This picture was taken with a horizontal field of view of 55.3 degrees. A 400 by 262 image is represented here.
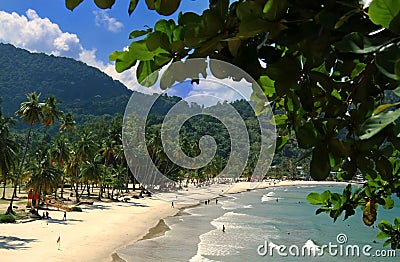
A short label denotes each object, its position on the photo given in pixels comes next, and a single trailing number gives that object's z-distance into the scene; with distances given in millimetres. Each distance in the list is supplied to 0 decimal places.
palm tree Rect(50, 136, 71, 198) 40619
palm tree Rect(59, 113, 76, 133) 40950
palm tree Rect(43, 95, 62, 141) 32000
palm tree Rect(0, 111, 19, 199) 25516
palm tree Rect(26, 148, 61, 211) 32625
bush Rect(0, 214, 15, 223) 26416
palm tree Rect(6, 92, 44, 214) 29408
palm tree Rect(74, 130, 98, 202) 43750
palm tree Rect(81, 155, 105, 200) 45000
